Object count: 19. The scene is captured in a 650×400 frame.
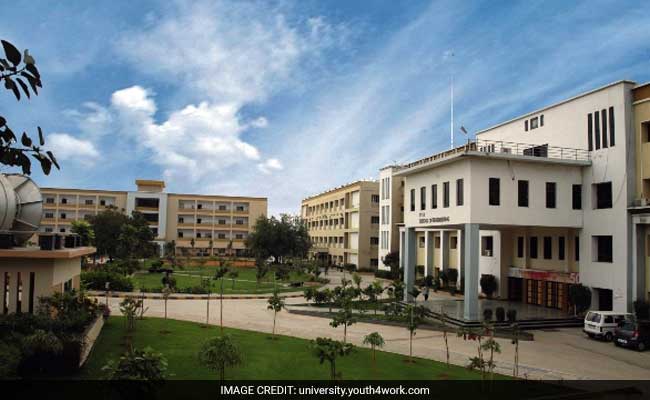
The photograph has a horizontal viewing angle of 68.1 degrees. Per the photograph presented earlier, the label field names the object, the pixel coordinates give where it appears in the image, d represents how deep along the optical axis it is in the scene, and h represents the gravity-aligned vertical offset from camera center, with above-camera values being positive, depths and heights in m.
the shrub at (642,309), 27.08 -3.93
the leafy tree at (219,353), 12.39 -3.12
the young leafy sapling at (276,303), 22.30 -3.22
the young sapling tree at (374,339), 16.38 -3.57
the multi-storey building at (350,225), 72.56 +1.52
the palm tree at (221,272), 27.27 -2.25
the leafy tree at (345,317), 19.33 -3.36
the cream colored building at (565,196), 28.53 +2.65
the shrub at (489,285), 39.97 -3.97
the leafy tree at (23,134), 2.71 +0.59
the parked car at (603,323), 25.22 -4.46
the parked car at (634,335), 23.12 -4.63
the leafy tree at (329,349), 12.35 -2.98
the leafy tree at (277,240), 68.69 -0.88
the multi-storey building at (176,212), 82.75 +3.64
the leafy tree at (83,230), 47.55 +0.03
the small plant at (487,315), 28.66 -4.68
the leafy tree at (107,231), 60.71 -0.05
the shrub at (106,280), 36.97 -3.86
